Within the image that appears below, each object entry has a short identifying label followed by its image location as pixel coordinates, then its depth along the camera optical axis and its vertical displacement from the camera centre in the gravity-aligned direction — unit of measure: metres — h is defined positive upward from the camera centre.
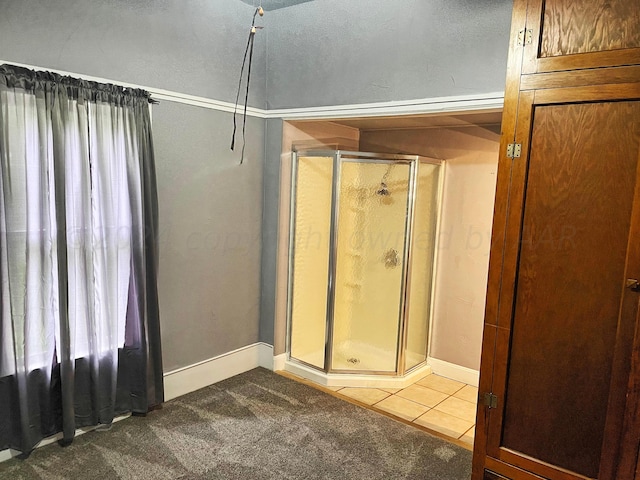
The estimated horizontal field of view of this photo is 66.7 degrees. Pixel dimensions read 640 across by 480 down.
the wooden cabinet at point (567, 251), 1.77 -0.16
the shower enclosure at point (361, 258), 3.57 -0.44
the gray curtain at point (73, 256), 2.32 -0.35
